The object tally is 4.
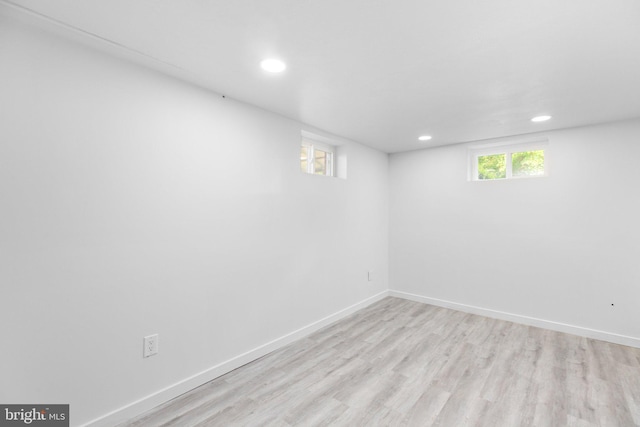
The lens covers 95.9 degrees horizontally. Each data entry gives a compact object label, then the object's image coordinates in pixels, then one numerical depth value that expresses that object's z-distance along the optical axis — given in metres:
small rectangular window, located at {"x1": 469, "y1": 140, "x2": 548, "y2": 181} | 3.46
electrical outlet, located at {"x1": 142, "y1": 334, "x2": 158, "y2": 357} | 1.89
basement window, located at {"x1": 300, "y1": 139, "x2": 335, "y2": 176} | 3.35
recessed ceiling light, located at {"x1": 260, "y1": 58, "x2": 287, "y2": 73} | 1.82
